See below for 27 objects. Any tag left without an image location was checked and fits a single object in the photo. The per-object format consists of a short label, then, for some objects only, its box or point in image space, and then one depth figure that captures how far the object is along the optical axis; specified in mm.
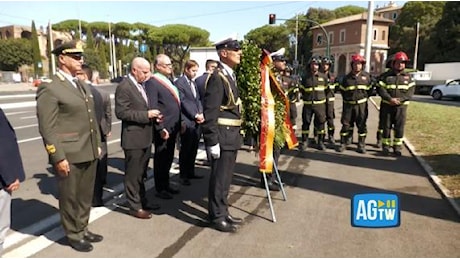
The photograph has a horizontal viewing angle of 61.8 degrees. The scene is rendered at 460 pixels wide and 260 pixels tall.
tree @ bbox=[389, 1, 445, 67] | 53219
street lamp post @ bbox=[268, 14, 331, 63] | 28219
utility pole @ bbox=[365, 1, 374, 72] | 17406
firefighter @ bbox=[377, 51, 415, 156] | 8039
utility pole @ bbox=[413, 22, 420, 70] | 50862
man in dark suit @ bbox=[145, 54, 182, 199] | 5211
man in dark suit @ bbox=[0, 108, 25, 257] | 3133
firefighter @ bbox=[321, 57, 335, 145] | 9316
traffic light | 28219
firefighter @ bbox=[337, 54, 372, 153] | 8547
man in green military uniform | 3572
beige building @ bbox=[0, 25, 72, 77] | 77856
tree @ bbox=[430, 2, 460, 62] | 44594
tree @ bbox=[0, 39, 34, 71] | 60094
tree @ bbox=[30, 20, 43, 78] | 60500
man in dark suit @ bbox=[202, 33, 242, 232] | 4176
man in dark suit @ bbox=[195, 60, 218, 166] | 6609
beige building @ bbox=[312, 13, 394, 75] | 64938
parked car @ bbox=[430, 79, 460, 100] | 27828
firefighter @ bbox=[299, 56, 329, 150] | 8906
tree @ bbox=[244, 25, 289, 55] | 73250
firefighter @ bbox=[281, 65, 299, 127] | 8250
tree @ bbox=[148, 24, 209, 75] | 68312
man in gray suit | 4609
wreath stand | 4648
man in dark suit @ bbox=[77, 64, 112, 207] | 5207
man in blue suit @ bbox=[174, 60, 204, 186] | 6059
